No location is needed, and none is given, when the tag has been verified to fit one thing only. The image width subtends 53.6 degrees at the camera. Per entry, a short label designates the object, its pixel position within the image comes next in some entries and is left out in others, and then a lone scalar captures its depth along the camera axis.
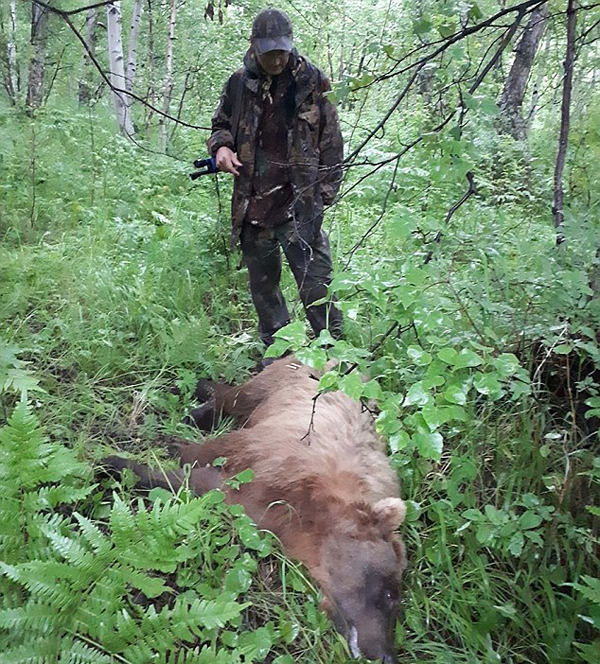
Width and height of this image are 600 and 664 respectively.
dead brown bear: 2.91
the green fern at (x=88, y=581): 2.14
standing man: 4.36
